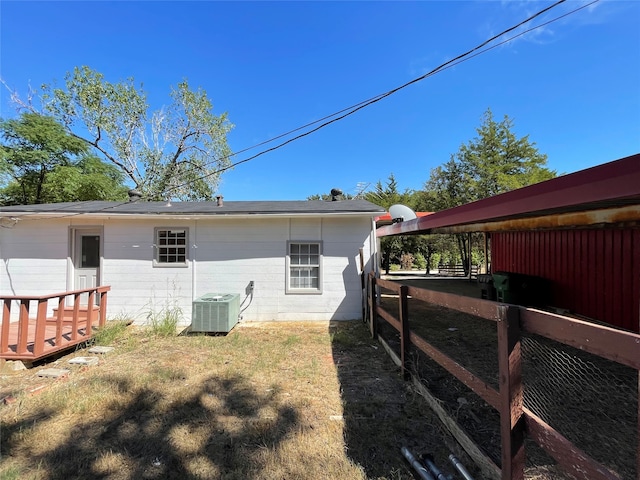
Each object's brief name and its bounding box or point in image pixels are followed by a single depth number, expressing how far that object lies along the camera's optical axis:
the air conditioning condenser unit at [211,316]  6.14
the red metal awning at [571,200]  2.28
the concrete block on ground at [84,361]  4.55
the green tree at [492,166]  20.98
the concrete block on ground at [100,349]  5.12
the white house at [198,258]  7.24
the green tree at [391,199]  23.70
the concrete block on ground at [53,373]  4.16
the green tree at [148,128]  19.00
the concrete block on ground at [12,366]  4.49
